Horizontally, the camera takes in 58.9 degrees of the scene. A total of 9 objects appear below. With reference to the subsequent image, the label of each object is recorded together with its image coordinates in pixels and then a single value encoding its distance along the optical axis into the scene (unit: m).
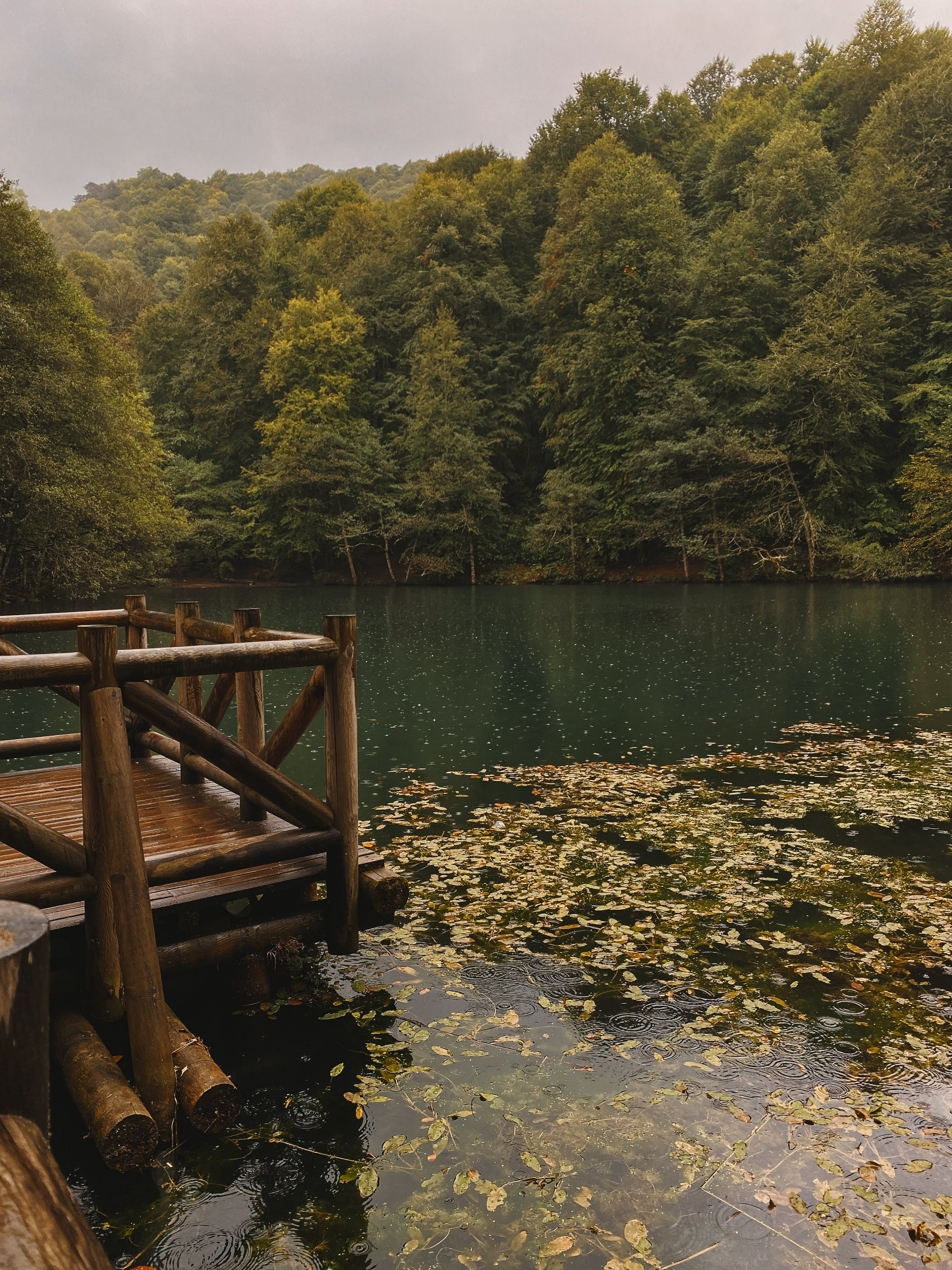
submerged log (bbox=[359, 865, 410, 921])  6.02
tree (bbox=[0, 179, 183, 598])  31.86
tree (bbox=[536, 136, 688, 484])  50.69
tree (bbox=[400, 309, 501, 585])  52.66
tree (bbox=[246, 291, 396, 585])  54.31
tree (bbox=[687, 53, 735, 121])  76.44
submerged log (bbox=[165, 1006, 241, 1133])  4.31
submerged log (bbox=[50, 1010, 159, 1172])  3.84
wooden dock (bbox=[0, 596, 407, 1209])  4.36
